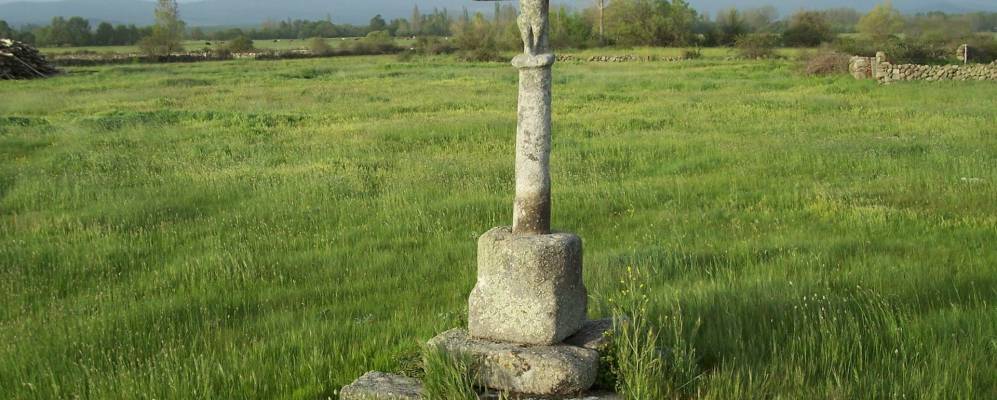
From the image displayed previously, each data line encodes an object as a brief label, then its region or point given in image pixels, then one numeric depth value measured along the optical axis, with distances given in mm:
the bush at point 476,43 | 62250
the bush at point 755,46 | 53406
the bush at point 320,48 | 76500
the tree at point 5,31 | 97412
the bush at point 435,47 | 74250
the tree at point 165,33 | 77125
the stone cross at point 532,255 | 5047
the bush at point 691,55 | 54438
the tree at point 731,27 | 72875
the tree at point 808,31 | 67688
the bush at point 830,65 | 33000
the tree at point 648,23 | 76500
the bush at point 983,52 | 42697
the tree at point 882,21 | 72525
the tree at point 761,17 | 98062
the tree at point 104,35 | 114812
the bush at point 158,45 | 75625
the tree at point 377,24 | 167875
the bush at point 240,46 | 81325
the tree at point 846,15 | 156700
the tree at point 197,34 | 153888
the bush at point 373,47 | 78562
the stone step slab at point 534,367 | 4793
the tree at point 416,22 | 170112
